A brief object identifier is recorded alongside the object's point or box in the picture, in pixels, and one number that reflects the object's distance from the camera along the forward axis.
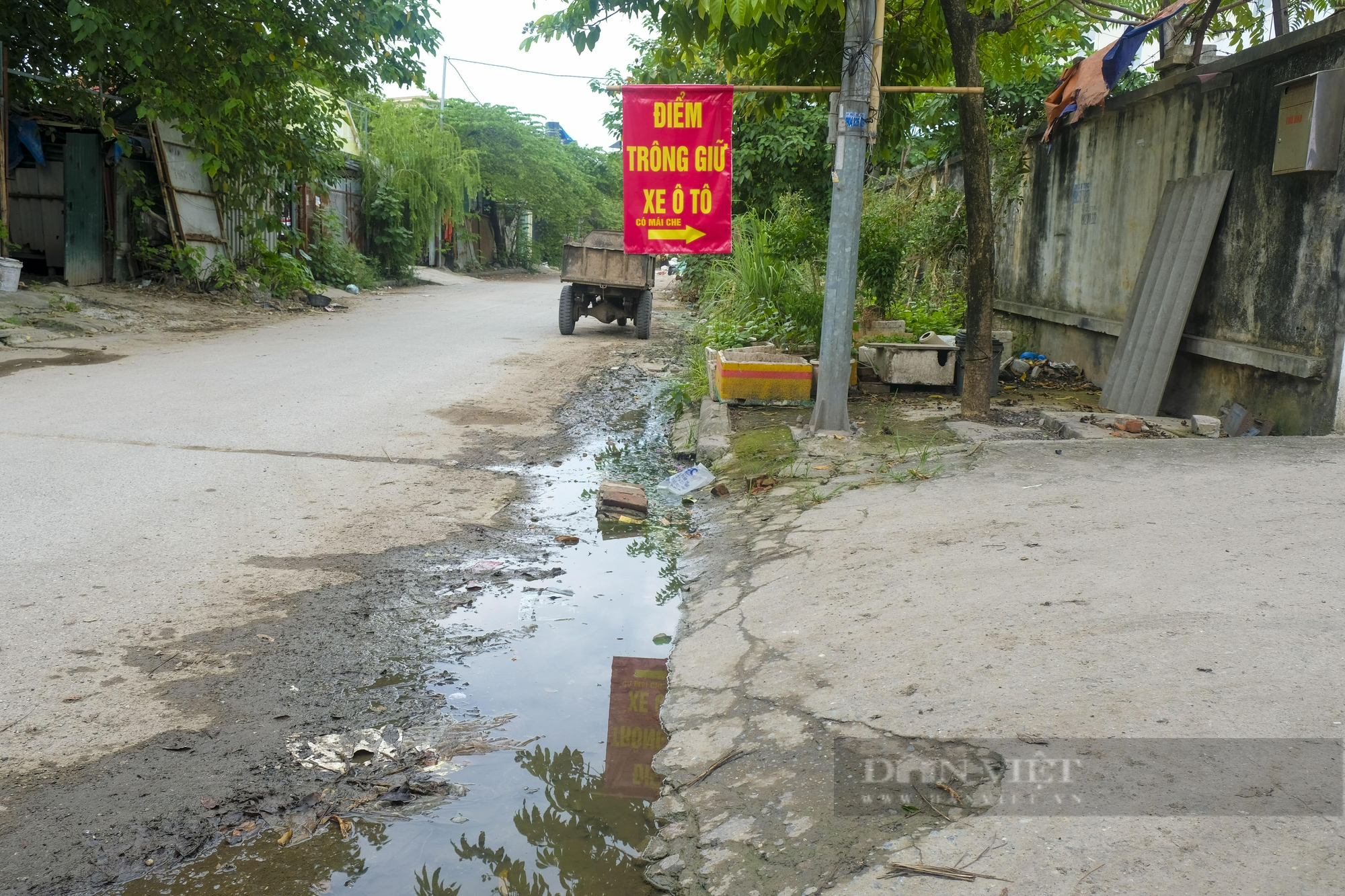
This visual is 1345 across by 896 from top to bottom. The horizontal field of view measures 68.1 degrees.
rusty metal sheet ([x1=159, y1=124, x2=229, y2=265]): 15.14
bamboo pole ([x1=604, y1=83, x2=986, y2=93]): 5.92
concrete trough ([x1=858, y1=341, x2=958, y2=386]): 7.89
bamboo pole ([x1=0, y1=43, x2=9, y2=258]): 12.23
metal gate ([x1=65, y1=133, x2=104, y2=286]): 14.43
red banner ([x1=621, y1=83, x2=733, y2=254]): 6.17
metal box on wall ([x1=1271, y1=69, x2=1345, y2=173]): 5.43
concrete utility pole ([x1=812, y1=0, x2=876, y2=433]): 5.97
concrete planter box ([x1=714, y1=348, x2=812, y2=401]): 7.38
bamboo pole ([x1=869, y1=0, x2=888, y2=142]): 5.90
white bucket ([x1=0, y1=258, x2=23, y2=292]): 11.70
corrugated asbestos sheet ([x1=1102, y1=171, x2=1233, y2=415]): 6.71
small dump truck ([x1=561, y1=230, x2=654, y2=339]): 13.95
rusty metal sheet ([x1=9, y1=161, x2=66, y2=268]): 14.64
